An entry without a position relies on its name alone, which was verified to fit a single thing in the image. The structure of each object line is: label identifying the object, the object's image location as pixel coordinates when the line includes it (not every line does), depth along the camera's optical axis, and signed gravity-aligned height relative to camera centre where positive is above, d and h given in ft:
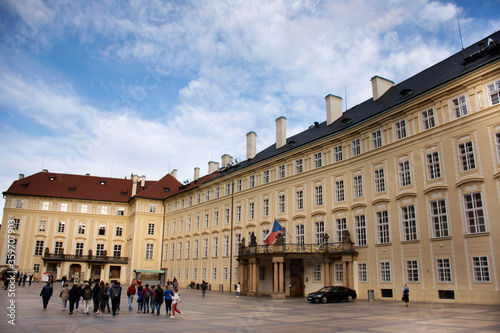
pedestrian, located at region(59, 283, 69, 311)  68.96 -4.00
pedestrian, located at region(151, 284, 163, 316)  69.67 -4.78
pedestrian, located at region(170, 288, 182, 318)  65.77 -4.97
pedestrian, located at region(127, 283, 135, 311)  73.51 -4.18
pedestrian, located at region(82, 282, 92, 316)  66.69 -4.14
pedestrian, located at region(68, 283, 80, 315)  66.49 -4.35
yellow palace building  87.20 +19.44
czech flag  122.98 +10.81
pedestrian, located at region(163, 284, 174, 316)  67.25 -4.34
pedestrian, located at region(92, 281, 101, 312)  68.64 -4.25
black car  99.55 -6.00
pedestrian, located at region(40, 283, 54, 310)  68.18 -3.79
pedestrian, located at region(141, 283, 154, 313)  72.43 -4.46
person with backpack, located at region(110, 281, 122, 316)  66.44 -4.21
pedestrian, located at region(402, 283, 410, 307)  84.99 -4.85
